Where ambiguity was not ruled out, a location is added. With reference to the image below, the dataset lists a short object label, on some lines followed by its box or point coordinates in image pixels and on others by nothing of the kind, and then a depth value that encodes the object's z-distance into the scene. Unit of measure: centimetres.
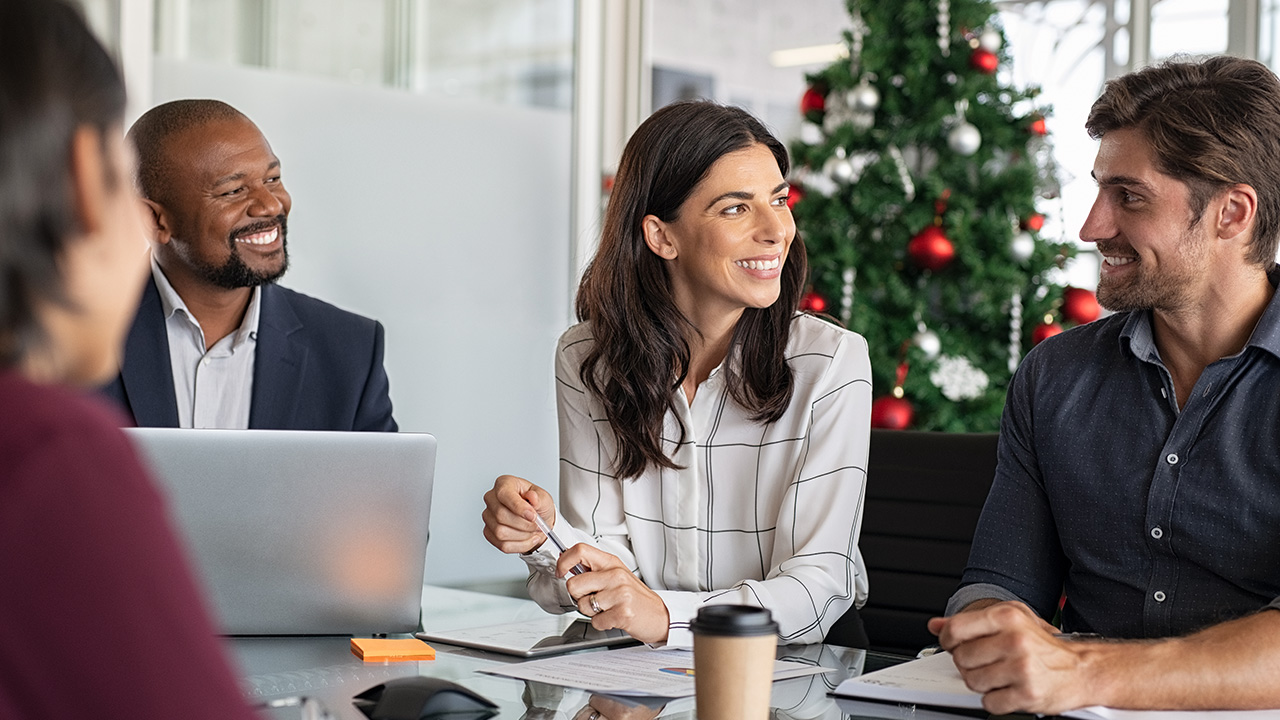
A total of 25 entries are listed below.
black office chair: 176
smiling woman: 163
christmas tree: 329
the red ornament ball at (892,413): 322
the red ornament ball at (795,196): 345
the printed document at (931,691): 103
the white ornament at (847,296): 338
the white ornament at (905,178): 339
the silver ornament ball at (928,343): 326
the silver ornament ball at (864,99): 337
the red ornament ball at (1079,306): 328
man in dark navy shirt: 143
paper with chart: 112
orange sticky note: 126
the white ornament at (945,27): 339
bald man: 202
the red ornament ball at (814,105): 353
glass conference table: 104
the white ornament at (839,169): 340
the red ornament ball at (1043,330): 324
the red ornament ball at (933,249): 326
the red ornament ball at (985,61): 331
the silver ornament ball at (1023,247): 325
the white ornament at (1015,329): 330
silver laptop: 125
